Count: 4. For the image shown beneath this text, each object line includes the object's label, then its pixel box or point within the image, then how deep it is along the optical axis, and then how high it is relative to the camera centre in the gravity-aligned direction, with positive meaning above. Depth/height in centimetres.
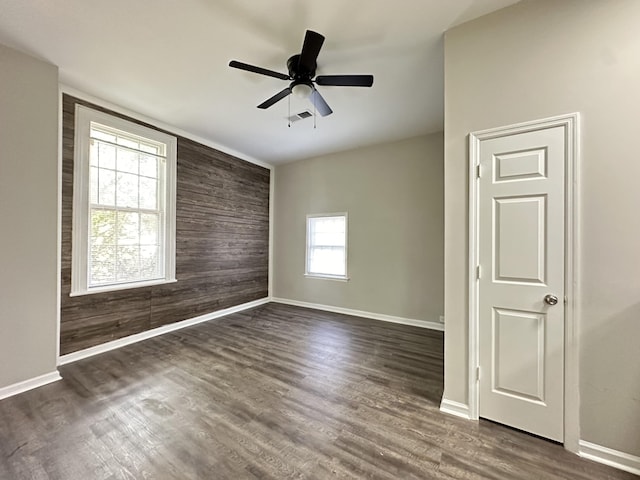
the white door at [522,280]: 172 -27
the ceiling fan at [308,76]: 193 +141
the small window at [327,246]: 505 -11
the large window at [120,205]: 298 +45
